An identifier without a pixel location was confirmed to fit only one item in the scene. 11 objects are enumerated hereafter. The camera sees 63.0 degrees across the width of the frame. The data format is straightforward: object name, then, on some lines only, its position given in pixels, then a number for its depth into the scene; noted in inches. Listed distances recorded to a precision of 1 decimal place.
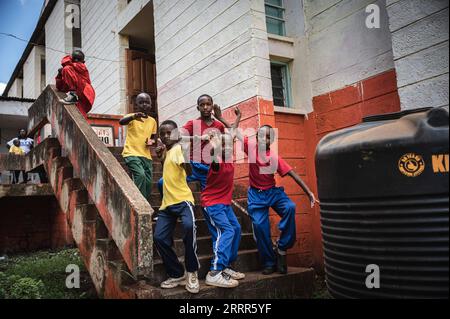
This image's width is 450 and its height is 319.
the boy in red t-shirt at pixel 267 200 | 147.6
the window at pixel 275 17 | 226.4
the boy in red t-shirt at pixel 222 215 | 129.6
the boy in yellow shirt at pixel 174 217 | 124.3
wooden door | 339.3
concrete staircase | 121.0
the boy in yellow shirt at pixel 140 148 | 170.2
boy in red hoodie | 200.8
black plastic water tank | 73.6
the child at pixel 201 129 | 162.4
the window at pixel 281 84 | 222.2
